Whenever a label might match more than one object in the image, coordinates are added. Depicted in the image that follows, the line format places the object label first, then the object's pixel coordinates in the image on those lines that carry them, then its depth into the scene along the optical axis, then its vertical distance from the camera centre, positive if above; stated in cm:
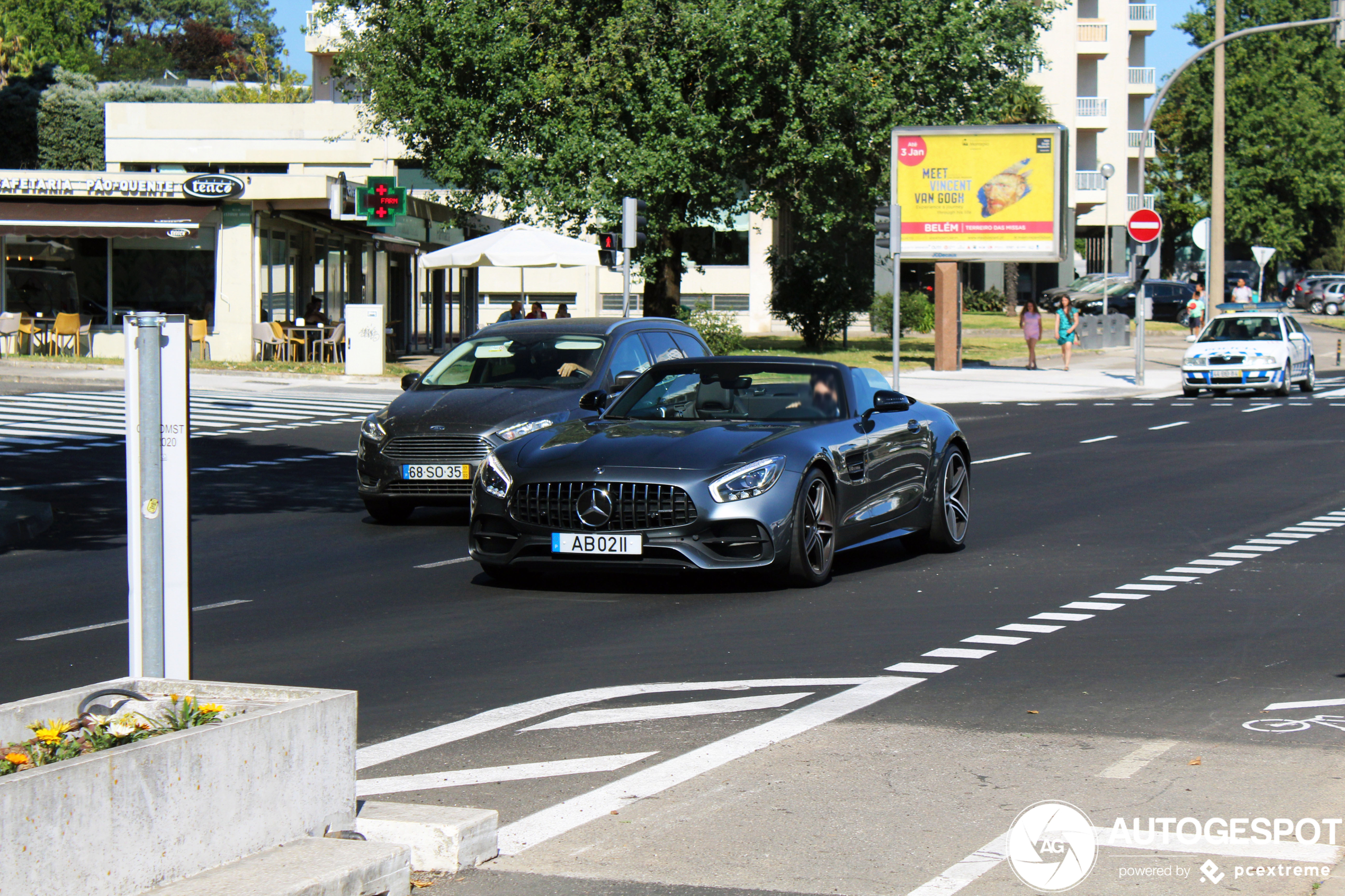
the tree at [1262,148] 8494 +1020
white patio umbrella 3503 +199
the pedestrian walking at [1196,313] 5134 +111
